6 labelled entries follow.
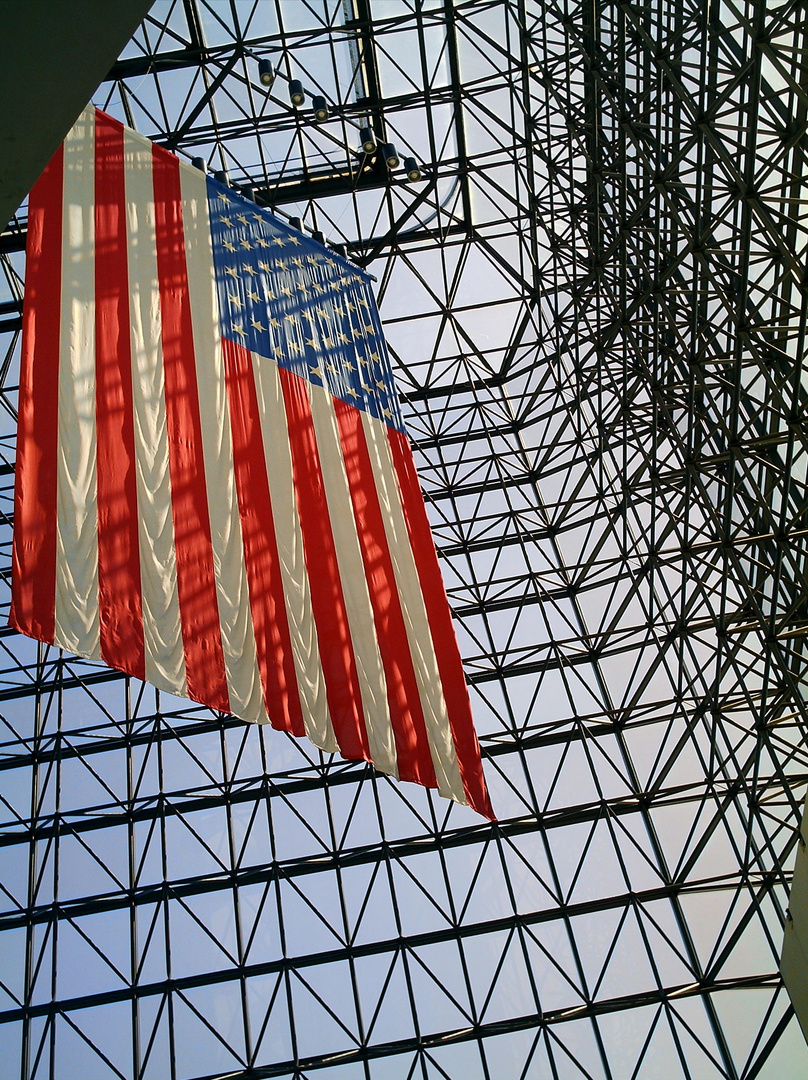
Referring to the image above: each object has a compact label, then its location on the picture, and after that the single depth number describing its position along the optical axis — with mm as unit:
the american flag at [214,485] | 10599
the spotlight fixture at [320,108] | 19703
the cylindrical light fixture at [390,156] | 20422
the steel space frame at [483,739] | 18125
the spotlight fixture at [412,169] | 21203
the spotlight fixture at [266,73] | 19547
